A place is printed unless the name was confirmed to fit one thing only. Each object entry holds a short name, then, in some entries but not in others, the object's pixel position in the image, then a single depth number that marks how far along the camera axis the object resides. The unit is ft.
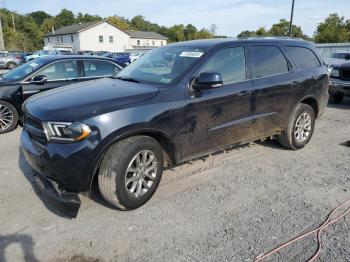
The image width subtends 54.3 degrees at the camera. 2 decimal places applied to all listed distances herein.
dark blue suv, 11.00
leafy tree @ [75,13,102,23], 339.98
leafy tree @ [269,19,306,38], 185.88
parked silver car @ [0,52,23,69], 93.50
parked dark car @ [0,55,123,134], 22.82
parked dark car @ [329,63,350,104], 31.14
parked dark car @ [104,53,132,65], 110.63
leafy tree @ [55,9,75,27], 324.89
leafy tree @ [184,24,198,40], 323.57
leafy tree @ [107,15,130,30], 299.99
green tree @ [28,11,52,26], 353.47
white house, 213.25
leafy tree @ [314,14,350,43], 161.55
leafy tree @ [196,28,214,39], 306.10
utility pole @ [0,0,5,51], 143.43
